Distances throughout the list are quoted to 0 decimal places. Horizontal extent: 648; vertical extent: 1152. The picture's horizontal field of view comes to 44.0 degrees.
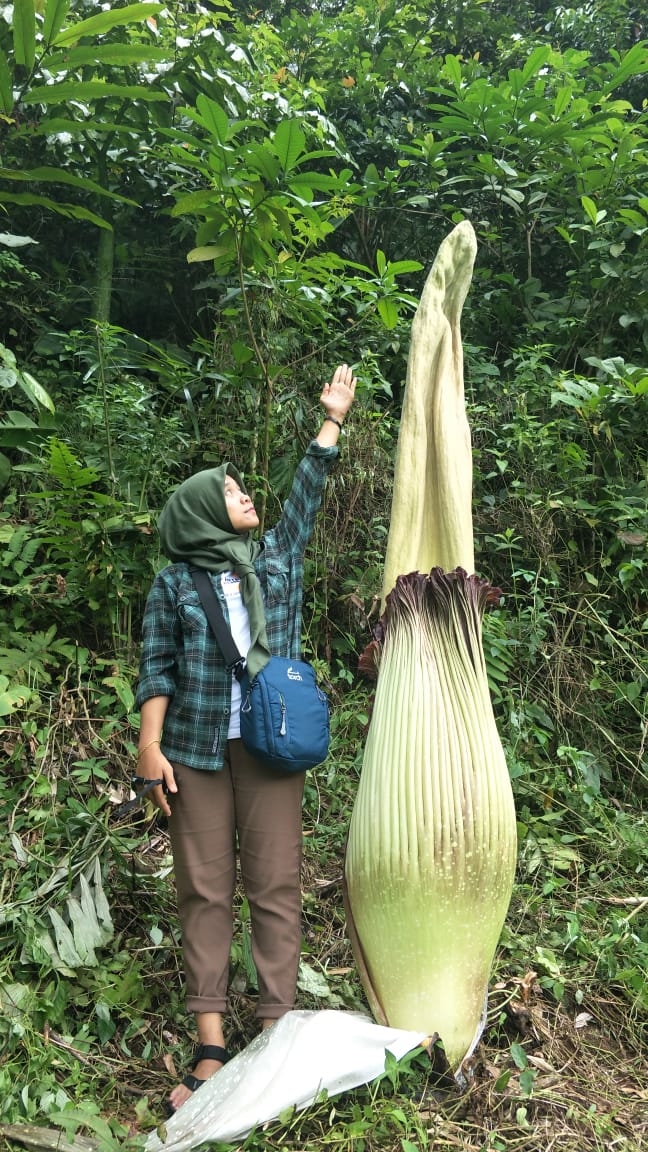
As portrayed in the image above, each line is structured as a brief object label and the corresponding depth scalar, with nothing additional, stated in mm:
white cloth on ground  1755
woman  2094
